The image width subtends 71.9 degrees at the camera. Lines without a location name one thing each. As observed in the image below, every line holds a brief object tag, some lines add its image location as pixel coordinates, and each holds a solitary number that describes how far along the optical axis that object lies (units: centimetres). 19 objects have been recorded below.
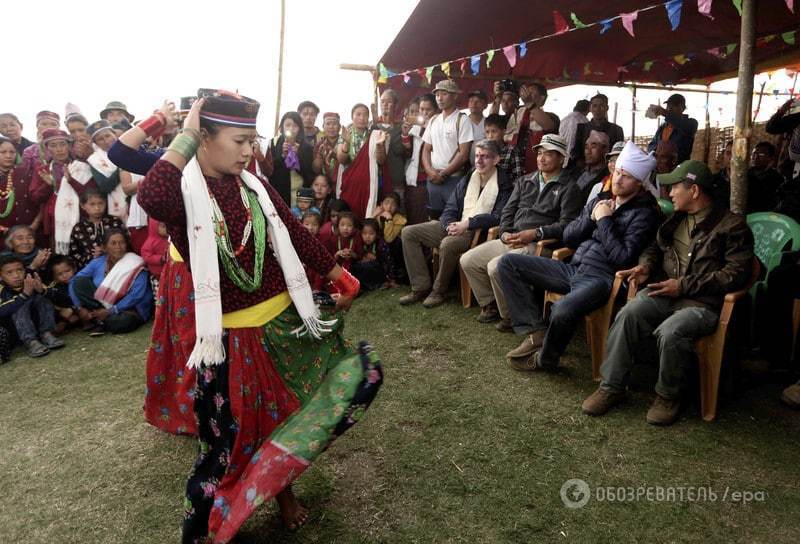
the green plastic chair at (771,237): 337
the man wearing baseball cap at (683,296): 286
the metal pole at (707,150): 983
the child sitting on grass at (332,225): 580
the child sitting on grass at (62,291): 516
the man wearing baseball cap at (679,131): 596
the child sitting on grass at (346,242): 564
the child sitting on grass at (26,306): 474
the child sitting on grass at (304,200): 593
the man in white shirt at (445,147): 553
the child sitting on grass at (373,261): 565
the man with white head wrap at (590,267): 340
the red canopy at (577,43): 678
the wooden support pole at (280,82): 783
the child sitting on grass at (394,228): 578
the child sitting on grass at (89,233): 542
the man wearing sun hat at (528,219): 420
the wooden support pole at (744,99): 324
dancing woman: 181
